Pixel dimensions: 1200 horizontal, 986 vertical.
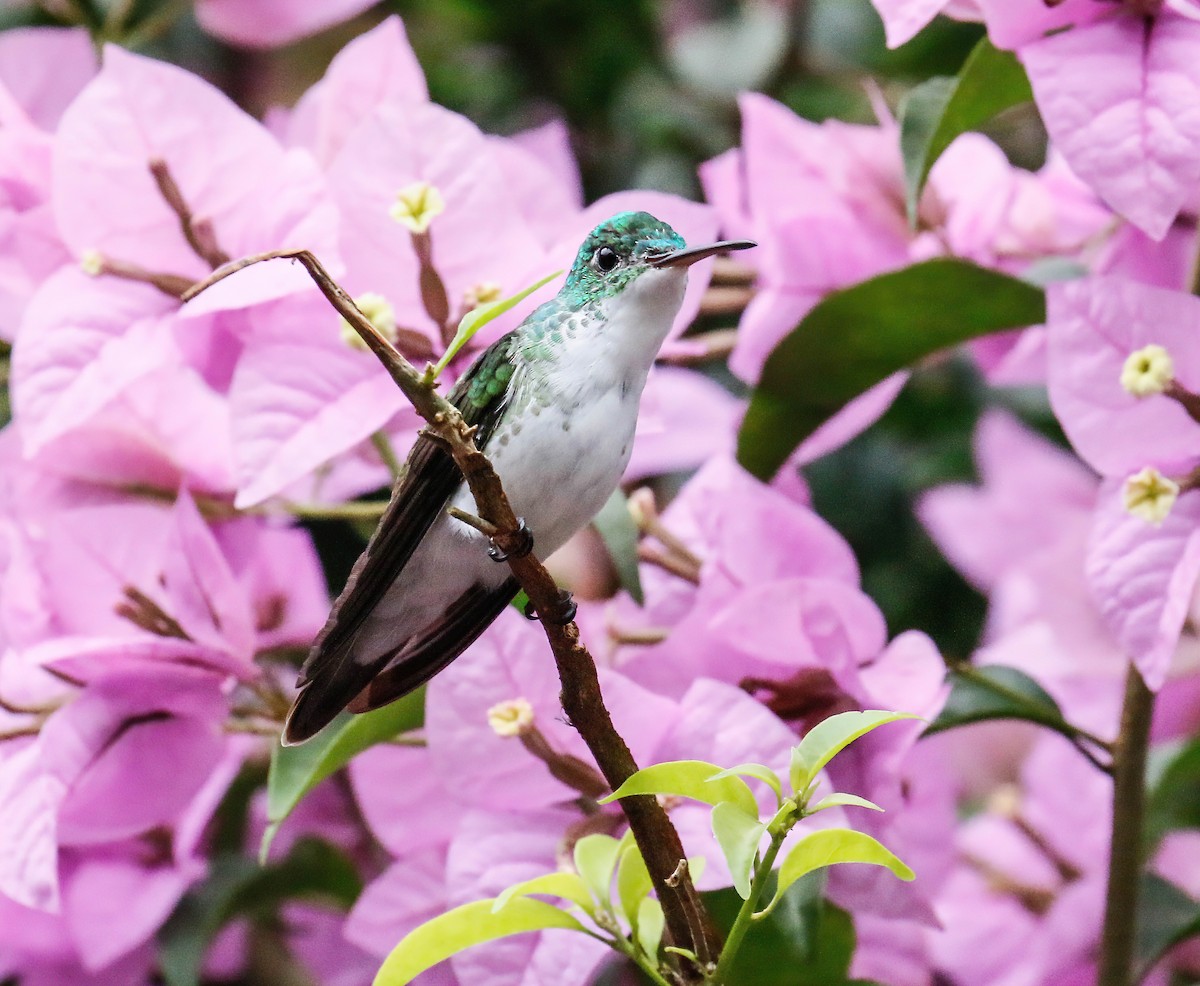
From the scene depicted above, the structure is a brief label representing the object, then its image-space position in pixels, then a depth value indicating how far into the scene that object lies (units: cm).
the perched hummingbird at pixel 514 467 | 174
